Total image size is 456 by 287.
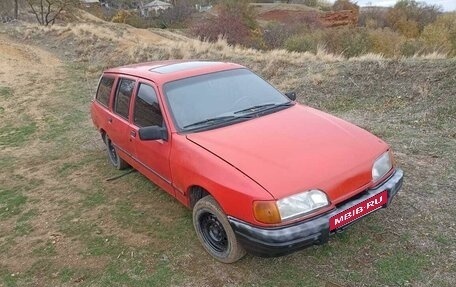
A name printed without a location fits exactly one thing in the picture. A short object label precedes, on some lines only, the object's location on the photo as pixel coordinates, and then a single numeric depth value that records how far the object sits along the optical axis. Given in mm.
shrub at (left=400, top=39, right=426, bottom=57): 20706
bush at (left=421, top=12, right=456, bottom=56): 34281
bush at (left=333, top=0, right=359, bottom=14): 67250
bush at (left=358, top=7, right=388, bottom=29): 57744
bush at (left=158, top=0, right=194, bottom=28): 57003
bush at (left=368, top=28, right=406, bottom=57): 32250
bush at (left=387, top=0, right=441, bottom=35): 55688
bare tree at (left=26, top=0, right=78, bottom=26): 35938
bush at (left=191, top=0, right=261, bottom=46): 39094
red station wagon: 2869
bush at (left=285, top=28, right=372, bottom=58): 29750
